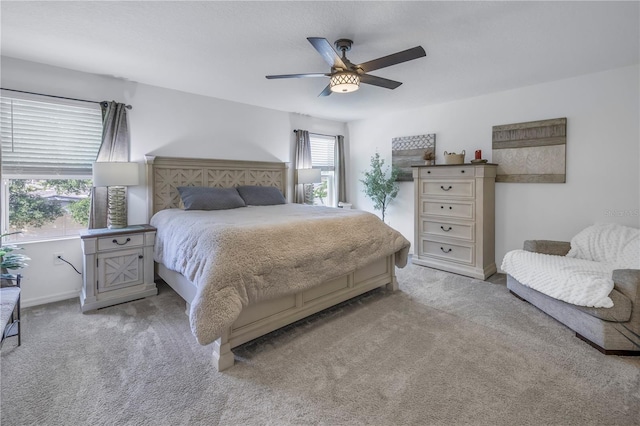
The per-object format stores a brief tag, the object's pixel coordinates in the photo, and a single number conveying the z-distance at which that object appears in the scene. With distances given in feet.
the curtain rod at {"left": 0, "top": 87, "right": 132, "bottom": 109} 9.69
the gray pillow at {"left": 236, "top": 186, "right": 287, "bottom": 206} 13.94
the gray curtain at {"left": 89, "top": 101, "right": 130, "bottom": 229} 11.03
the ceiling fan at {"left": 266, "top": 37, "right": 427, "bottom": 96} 7.18
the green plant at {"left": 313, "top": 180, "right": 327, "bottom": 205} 19.33
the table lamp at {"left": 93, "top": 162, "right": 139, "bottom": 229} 10.30
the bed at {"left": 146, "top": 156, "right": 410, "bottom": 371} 6.70
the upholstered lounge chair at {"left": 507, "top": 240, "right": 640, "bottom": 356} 7.09
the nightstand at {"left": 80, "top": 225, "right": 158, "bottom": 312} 9.68
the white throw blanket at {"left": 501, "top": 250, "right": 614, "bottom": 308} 7.41
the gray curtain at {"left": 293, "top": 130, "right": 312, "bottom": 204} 17.24
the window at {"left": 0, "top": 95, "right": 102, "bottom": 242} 9.80
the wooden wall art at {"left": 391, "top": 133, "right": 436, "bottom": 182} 16.01
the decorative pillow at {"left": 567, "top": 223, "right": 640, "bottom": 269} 9.40
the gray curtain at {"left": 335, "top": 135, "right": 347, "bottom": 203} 19.43
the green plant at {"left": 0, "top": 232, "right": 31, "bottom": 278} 8.19
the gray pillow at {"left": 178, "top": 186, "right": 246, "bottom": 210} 11.90
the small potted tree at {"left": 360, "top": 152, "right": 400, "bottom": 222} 17.20
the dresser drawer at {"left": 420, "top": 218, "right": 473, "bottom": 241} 13.12
